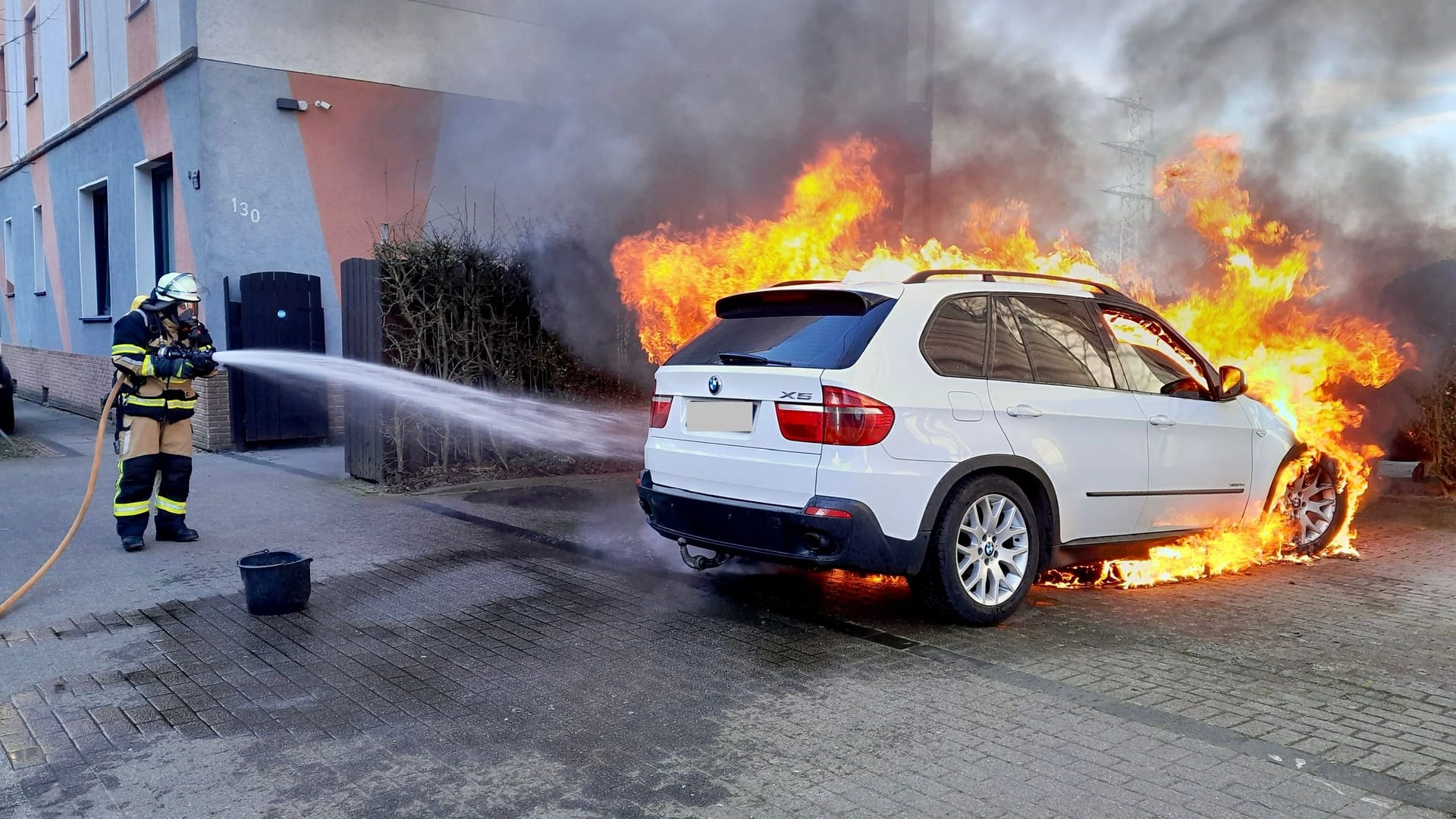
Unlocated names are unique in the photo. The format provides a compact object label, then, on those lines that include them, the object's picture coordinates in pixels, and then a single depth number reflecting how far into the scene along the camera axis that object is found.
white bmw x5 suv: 4.59
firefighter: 6.61
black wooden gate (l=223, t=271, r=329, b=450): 11.47
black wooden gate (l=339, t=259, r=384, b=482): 9.23
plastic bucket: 5.21
